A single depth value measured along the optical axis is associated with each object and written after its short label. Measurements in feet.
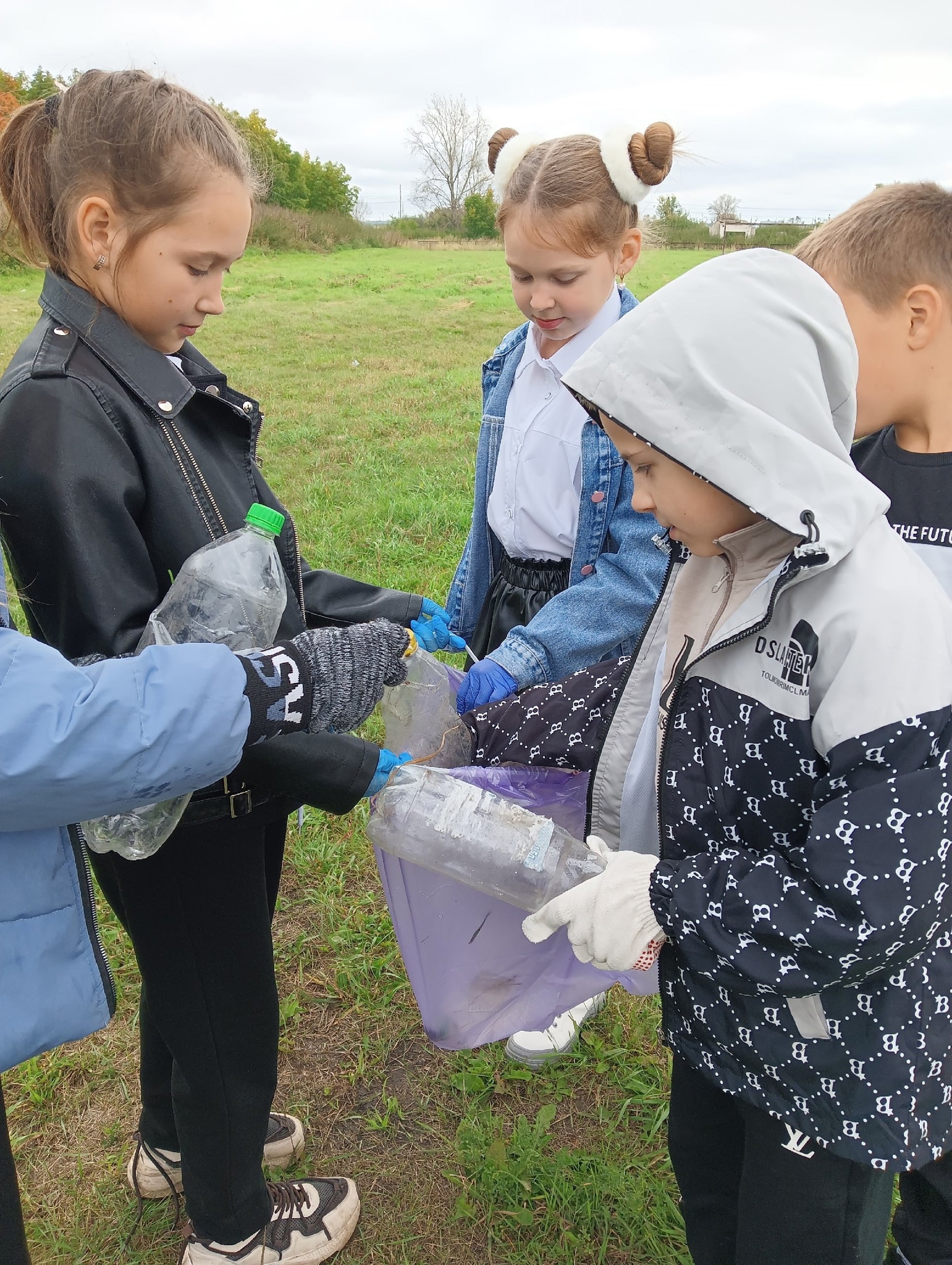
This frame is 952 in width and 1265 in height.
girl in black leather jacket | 4.81
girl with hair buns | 7.25
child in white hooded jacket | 3.94
